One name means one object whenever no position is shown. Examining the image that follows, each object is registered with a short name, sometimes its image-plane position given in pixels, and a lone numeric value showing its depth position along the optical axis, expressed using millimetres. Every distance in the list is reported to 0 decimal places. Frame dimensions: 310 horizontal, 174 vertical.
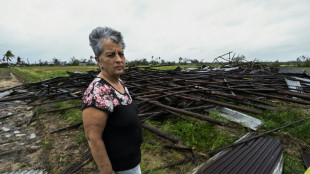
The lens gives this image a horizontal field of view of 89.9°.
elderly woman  1107
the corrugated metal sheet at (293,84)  5241
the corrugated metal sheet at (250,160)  2020
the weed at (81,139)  2895
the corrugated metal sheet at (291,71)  8344
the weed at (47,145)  2770
